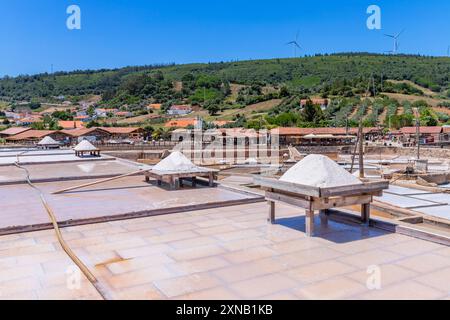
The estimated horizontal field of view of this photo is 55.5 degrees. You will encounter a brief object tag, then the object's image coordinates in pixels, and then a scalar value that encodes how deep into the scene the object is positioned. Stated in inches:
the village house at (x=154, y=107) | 3255.4
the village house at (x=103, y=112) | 3159.5
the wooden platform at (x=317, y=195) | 200.4
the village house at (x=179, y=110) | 2979.8
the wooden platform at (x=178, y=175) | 353.4
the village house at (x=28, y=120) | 2521.4
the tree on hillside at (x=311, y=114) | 2279.8
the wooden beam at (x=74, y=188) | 346.9
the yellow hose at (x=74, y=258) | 146.4
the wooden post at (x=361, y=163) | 705.0
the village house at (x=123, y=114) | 3071.6
